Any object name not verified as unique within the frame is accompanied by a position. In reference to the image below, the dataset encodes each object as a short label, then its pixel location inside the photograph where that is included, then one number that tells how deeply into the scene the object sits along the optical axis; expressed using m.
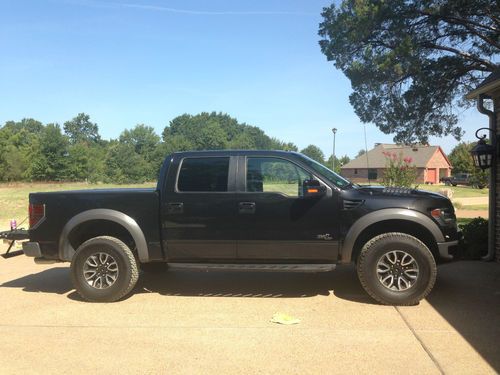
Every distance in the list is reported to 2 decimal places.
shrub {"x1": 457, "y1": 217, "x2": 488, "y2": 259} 8.02
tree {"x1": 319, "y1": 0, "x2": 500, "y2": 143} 15.01
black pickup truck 5.43
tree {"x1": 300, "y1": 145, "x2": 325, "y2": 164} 92.44
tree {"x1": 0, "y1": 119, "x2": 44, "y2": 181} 71.62
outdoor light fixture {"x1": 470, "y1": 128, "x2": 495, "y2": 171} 7.32
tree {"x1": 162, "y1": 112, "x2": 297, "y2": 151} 114.69
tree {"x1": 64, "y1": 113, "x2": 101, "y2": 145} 163.14
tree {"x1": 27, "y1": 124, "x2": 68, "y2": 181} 74.64
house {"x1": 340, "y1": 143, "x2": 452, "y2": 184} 68.94
